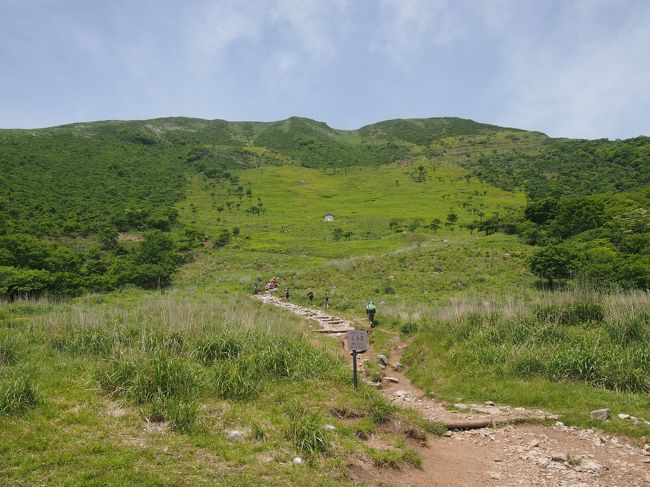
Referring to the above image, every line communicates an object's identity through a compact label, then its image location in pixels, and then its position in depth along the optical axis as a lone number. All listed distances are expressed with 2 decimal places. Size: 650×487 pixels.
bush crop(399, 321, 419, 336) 17.19
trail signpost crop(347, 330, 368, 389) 9.85
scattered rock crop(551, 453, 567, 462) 7.58
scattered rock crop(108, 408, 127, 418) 7.64
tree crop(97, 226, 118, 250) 53.66
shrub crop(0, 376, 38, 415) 7.23
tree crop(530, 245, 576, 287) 30.89
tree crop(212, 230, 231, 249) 59.07
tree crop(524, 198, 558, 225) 46.94
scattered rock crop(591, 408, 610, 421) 8.64
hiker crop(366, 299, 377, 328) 19.77
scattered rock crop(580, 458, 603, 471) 7.21
